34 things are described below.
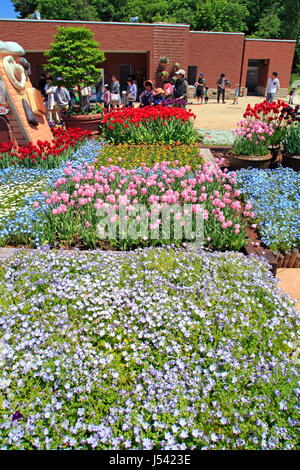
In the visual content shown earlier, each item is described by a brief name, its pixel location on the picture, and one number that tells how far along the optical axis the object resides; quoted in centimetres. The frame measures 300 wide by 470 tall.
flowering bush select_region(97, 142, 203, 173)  675
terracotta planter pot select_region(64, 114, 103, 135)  973
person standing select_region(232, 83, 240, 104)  2371
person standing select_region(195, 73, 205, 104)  2242
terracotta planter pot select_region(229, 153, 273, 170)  671
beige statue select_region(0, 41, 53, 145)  695
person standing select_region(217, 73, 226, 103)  2198
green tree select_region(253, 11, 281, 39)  4038
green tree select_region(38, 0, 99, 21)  3591
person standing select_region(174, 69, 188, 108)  1069
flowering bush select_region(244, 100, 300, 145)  706
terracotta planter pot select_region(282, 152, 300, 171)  670
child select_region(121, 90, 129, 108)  1432
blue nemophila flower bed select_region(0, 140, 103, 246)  423
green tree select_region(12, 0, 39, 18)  4128
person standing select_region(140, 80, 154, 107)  1075
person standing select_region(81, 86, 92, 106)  1079
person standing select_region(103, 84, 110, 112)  1291
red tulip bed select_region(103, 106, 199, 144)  835
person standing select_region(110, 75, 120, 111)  1270
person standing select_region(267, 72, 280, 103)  1389
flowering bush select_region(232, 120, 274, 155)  670
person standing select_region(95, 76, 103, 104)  1501
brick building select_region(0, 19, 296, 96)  2130
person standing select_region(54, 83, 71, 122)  1109
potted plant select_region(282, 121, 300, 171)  668
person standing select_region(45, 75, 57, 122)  1172
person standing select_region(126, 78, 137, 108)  1351
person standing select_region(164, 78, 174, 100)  1199
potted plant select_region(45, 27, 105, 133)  984
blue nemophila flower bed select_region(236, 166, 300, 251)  437
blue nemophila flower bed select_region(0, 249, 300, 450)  196
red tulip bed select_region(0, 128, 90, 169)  662
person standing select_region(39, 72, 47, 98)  1337
